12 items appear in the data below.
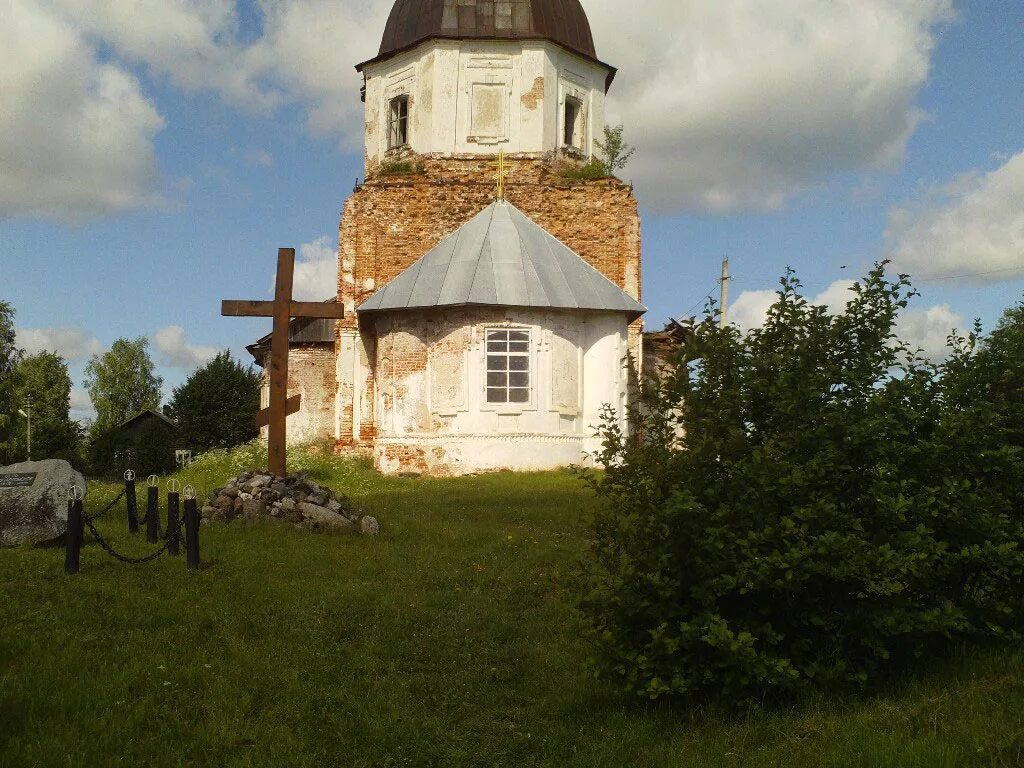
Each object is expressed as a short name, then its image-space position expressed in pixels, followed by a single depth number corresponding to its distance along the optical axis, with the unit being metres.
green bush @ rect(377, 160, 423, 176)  25.11
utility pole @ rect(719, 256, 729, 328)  29.96
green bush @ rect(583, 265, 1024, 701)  5.54
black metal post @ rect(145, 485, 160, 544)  11.02
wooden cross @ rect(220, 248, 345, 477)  13.63
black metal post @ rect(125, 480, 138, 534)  11.76
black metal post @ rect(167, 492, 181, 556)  10.02
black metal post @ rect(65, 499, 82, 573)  8.84
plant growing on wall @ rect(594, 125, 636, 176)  25.77
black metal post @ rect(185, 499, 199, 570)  9.34
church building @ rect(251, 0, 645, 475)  21.33
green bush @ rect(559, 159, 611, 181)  25.05
